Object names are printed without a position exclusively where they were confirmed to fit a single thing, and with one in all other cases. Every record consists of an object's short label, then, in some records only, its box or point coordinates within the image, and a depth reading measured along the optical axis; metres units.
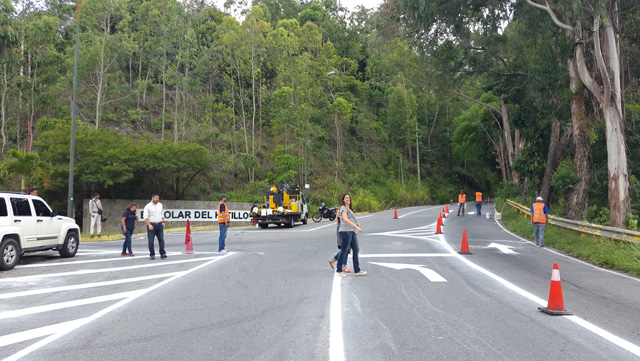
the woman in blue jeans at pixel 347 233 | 9.75
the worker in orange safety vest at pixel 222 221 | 14.55
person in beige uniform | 20.70
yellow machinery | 26.48
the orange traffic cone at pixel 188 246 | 14.75
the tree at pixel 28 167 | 24.89
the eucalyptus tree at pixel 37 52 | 34.75
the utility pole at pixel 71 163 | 20.97
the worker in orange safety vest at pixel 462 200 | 34.94
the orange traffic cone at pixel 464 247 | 14.13
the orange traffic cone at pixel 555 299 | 6.82
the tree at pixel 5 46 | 31.72
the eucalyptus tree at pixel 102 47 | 34.34
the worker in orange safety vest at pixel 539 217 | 16.70
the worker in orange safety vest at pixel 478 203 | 35.41
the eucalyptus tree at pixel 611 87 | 16.50
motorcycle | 32.88
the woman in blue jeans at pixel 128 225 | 13.88
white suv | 11.07
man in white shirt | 12.57
